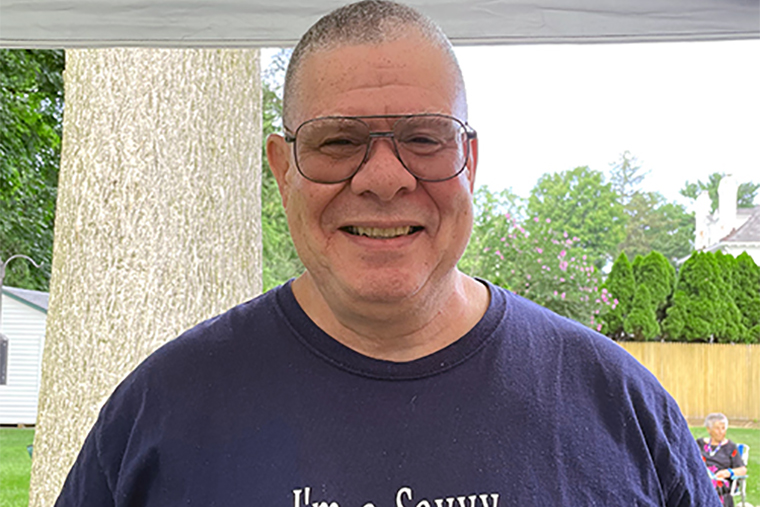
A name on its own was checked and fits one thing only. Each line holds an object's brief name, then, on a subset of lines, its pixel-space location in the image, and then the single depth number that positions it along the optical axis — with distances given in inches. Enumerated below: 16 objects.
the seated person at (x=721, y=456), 313.1
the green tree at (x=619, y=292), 634.2
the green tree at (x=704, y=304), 654.5
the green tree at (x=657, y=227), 1611.7
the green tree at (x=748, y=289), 666.2
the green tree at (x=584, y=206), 1309.1
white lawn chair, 318.3
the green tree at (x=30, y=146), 376.5
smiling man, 45.8
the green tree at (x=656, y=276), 652.1
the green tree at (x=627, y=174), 1697.8
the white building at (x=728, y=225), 1003.0
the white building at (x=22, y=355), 734.5
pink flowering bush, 492.4
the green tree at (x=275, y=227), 718.5
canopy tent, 70.2
